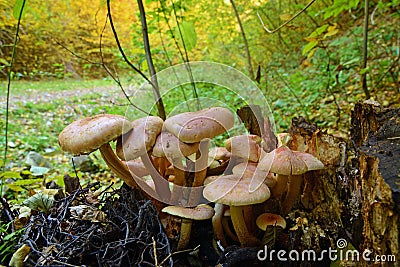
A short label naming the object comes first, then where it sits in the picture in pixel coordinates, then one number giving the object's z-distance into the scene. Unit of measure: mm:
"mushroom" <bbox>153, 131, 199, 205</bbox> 273
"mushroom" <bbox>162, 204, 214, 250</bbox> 267
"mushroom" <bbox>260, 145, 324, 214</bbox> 261
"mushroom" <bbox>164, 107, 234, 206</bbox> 266
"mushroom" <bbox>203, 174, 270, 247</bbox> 242
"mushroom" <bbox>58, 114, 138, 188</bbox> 260
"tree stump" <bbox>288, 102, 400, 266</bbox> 203
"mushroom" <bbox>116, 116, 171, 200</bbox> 274
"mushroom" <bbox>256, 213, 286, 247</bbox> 275
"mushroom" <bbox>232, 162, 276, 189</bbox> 277
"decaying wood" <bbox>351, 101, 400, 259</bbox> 196
